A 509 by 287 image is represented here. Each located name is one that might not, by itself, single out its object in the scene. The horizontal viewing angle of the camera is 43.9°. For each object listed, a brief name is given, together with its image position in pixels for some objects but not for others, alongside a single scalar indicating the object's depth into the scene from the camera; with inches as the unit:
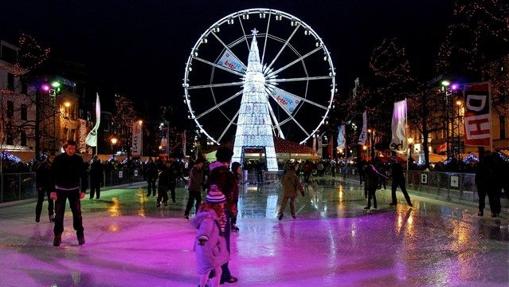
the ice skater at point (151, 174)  1070.6
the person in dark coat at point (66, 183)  437.4
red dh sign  759.7
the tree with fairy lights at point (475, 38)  1126.4
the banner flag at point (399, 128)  1210.6
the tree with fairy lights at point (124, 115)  2945.4
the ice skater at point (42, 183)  601.6
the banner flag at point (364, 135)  1619.1
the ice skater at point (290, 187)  656.4
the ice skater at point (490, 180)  671.1
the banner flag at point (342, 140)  2117.4
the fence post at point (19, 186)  930.0
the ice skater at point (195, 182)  639.1
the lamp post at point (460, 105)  1991.6
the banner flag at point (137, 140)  1691.7
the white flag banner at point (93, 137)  1409.0
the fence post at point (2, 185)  876.6
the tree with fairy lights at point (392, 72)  1999.3
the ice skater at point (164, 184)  815.1
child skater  277.3
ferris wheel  1668.3
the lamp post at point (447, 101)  1599.9
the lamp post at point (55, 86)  1190.6
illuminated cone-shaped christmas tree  1680.6
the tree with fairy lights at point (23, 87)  1646.2
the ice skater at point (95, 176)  1008.2
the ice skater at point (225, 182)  321.7
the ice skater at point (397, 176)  821.2
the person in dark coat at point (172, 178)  877.8
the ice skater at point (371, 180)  786.8
